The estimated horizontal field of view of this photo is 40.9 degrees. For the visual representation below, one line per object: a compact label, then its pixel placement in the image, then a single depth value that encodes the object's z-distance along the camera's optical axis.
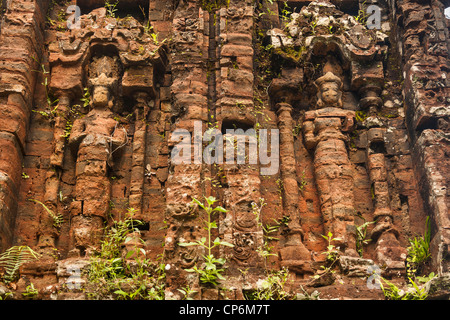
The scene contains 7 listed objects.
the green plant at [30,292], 8.04
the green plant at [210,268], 7.44
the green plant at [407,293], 7.95
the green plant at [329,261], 8.39
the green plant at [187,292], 7.36
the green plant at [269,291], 7.69
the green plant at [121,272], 7.62
